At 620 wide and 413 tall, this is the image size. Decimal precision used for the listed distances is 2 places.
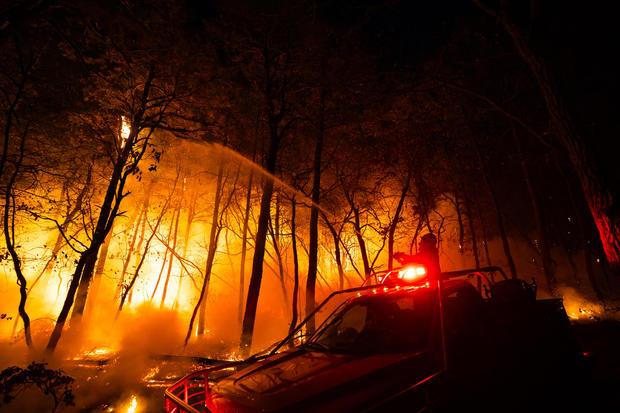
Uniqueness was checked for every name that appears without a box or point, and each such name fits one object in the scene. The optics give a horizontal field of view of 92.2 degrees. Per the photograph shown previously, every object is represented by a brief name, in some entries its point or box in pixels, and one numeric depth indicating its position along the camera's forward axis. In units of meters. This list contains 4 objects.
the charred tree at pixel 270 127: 10.09
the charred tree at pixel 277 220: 17.12
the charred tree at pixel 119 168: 9.30
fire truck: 2.47
